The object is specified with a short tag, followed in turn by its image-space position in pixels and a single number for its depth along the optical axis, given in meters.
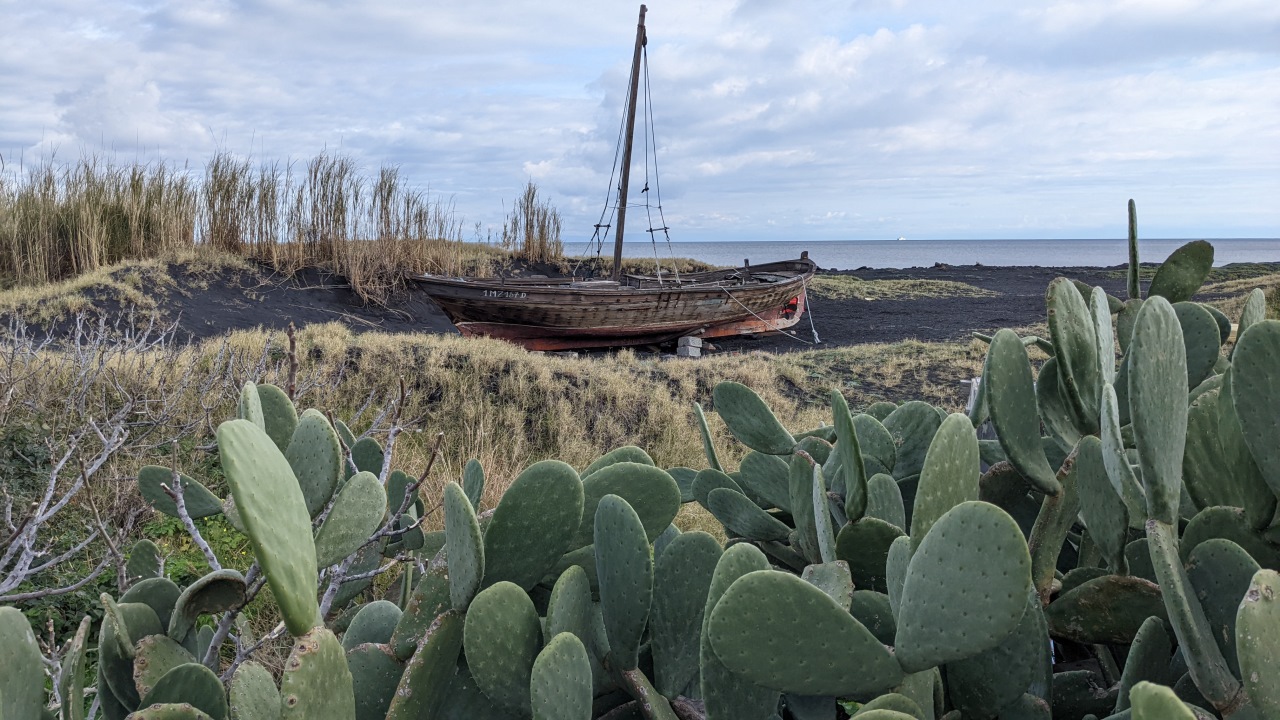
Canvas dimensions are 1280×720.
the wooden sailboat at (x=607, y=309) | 12.40
